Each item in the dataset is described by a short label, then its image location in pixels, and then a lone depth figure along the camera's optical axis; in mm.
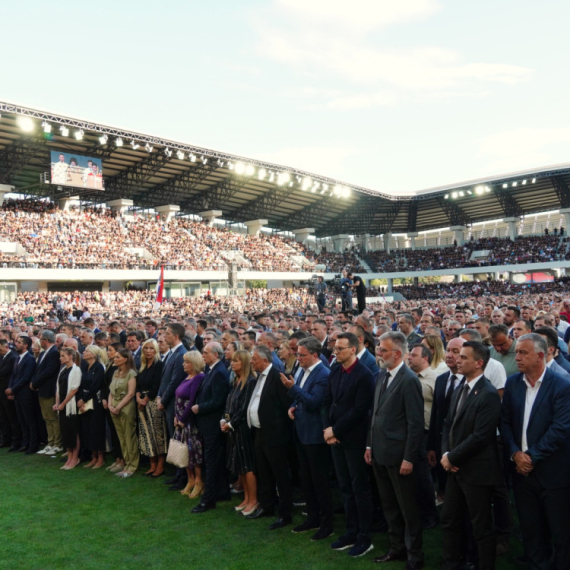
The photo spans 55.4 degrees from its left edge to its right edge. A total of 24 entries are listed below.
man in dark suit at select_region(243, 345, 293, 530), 5332
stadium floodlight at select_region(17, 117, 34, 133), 24094
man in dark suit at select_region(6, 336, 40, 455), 8531
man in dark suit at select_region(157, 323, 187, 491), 6543
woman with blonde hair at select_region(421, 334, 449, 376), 5473
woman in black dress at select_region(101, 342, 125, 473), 7441
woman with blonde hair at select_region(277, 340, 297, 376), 5941
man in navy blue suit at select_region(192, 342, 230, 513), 5887
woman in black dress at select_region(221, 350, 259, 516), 5598
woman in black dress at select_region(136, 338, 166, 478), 6988
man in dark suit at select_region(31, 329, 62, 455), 8242
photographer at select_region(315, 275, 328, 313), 19812
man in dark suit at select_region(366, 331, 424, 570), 4160
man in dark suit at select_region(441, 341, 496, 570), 3777
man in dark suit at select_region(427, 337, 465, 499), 4527
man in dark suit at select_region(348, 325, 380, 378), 5375
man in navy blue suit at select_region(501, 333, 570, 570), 3713
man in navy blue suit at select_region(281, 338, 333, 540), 4945
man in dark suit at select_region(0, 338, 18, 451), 8766
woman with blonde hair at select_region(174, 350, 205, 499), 6137
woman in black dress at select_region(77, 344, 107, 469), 7566
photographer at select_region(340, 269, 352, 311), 16812
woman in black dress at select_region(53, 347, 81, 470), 7750
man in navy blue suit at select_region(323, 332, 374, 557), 4594
